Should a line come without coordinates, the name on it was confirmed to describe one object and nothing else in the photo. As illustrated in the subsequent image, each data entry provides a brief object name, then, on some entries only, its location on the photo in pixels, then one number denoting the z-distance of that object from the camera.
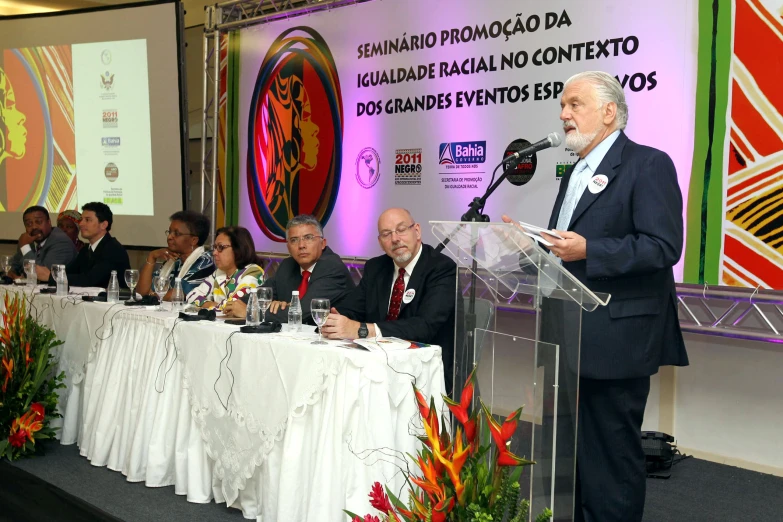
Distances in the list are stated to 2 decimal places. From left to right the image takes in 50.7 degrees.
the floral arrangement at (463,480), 1.63
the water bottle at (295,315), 3.36
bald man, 3.34
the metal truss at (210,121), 6.92
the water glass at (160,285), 4.23
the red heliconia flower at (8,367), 4.16
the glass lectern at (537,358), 2.03
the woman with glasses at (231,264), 4.40
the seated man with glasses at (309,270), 3.98
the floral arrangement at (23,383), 4.14
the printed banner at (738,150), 3.85
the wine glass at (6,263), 5.61
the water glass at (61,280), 4.76
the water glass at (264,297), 3.44
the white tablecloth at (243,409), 2.84
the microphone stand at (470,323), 2.35
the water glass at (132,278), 4.39
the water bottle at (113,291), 4.43
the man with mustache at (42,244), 6.65
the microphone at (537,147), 2.74
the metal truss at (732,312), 3.91
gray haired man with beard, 2.33
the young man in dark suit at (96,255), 5.80
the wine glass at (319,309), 3.08
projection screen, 7.17
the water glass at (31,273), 5.23
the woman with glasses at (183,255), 5.04
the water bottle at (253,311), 3.40
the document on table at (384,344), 2.95
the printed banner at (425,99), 4.29
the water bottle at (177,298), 4.09
